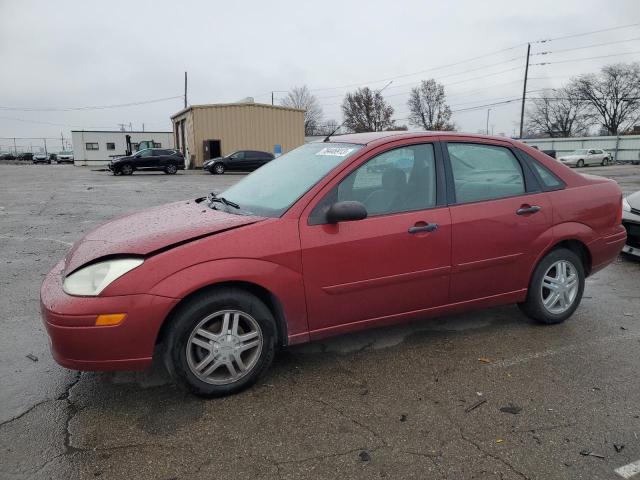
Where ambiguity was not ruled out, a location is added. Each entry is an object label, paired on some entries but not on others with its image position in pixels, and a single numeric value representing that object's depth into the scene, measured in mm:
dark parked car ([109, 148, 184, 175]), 27078
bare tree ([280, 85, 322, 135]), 80188
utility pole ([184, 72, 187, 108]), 47500
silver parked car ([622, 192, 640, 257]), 6121
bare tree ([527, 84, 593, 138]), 69500
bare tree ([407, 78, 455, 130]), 63375
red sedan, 2797
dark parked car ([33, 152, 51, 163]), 54188
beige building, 34031
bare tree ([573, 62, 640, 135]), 64062
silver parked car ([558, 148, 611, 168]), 37625
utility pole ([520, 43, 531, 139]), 44228
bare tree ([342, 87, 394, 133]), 62250
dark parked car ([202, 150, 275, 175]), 28812
